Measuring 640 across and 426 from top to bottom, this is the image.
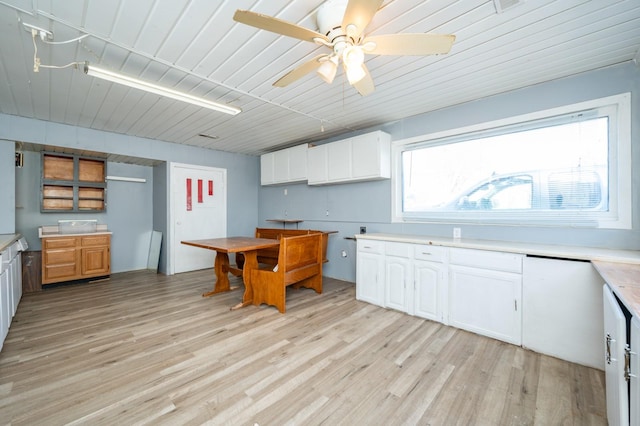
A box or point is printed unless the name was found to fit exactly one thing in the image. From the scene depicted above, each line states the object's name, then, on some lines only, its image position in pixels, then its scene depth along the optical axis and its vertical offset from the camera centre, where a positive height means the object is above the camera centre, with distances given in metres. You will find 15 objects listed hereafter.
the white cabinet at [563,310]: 2.11 -0.82
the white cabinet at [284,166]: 5.02 +0.94
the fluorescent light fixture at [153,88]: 2.35 +1.27
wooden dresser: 4.15 -0.71
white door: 5.18 +0.04
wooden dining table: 3.36 -0.63
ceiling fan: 1.44 +1.08
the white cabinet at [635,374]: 0.98 -0.63
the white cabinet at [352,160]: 3.89 +0.84
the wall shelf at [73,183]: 4.45 +0.52
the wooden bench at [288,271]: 3.29 -0.78
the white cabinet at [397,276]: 3.21 -0.79
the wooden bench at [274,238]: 4.57 -0.50
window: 2.48 +0.47
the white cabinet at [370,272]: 3.46 -0.80
